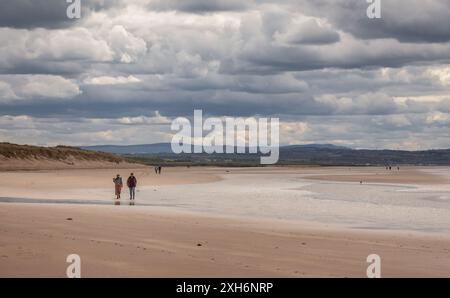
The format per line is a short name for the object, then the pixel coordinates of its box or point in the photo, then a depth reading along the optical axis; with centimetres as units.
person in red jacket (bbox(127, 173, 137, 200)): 4116
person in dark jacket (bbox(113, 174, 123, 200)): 4131
